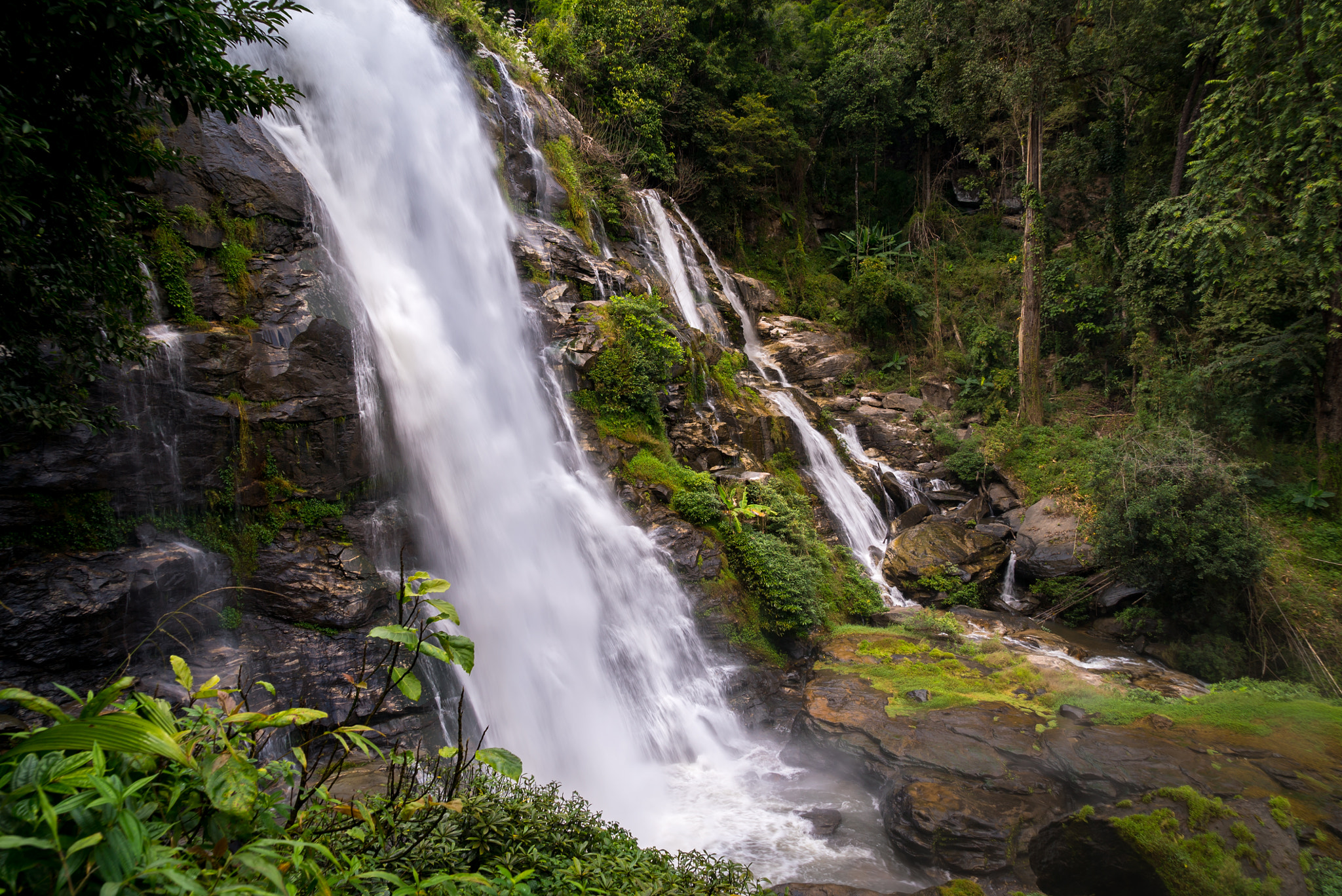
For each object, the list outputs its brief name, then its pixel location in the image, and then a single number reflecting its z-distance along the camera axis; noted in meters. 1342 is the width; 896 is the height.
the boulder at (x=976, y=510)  15.31
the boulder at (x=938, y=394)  20.06
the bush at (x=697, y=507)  10.56
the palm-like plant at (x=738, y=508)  10.98
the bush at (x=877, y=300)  22.09
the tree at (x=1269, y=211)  10.01
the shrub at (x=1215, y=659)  9.54
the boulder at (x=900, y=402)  19.39
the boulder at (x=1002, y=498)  15.91
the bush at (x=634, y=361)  11.23
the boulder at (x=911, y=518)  14.84
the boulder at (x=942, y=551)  12.83
